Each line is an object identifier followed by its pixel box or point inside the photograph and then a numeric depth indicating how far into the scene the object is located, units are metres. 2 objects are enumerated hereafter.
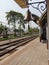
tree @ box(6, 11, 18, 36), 31.47
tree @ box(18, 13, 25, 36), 34.18
